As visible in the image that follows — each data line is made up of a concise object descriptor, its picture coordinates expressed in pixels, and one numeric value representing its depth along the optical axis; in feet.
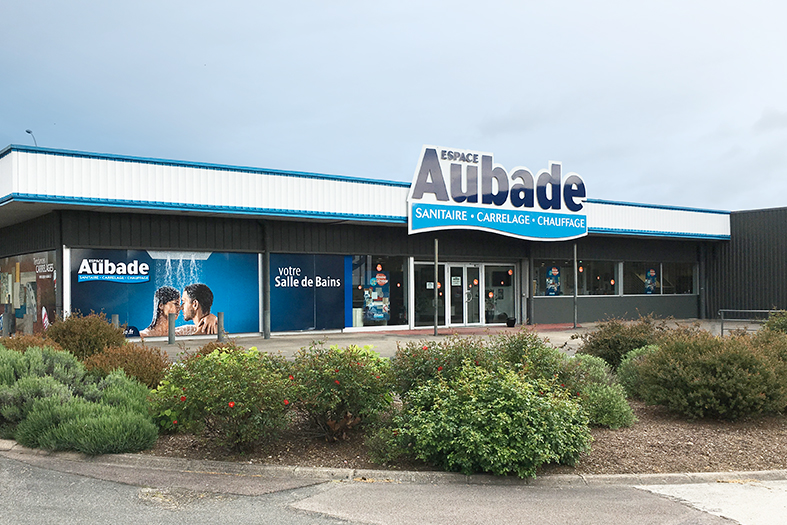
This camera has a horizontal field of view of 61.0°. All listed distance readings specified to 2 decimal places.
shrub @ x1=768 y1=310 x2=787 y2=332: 46.79
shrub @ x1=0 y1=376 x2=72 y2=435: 25.39
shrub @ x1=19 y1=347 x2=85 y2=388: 28.53
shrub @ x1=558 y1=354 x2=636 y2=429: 25.94
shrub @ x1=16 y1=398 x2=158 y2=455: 22.75
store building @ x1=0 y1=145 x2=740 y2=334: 56.75
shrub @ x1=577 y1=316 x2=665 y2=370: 38.78
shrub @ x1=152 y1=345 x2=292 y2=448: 21.45
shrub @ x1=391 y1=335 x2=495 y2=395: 24.76
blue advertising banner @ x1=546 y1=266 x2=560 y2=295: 88.22
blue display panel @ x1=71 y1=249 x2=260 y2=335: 58.13
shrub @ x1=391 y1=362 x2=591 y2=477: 20.30
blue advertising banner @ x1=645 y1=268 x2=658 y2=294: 97.76
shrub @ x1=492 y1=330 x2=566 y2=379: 25.99
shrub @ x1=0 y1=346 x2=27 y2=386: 28.04
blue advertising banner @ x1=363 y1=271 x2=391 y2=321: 73.61
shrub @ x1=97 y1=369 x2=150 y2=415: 25.88
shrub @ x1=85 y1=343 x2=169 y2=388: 30.22
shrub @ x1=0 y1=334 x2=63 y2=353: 33.81
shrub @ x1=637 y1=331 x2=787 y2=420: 27.07
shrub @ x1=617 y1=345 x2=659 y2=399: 32.76
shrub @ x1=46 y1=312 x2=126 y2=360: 37.09
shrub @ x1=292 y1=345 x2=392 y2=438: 22.90
